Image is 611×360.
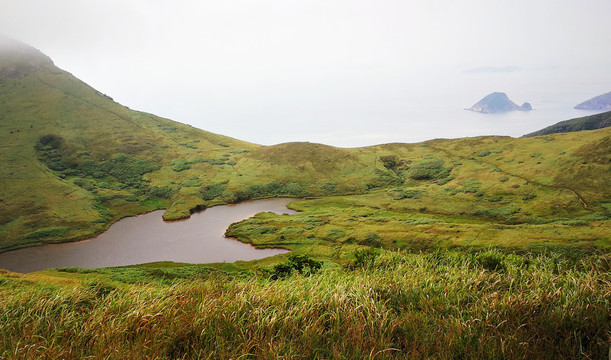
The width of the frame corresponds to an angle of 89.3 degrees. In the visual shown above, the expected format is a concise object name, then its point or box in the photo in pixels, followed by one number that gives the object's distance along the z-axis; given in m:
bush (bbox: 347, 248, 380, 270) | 30.36
